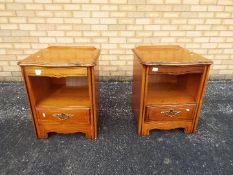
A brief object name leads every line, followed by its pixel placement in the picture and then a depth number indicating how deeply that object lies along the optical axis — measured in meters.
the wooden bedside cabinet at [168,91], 1.69
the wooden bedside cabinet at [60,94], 1.63
